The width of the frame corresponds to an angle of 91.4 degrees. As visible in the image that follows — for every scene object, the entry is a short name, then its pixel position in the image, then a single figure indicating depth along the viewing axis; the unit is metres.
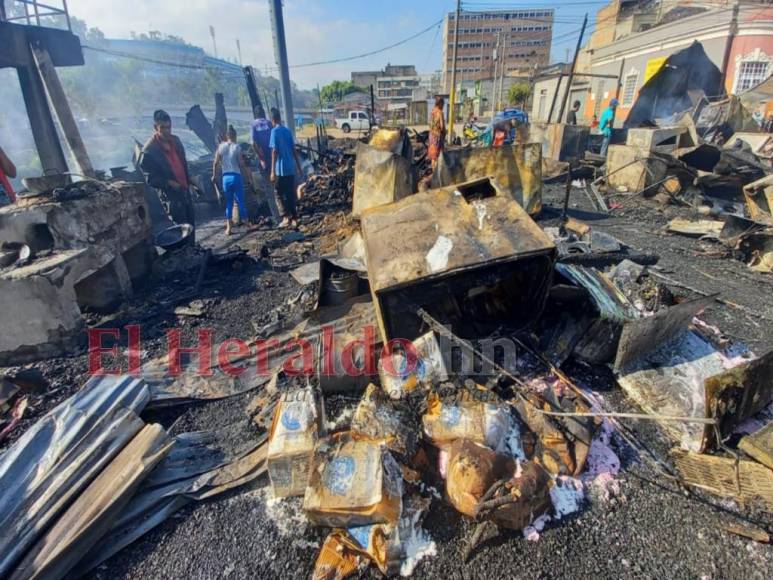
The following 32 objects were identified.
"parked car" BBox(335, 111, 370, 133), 27.02
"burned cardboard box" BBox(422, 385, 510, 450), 2.26
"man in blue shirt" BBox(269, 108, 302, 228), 6.71
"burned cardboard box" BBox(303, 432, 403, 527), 1.89
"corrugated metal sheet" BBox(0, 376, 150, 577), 1.90
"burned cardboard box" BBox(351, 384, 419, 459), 2.24
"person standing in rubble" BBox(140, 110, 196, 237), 5.97
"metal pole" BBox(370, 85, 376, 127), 13.14
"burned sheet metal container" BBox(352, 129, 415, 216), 6.08
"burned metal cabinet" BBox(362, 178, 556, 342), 2.61
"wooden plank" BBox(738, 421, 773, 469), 2.12
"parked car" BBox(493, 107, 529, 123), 13.83
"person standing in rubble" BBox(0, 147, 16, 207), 5.34
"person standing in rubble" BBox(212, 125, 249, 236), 6.64
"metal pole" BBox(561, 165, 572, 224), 5.69
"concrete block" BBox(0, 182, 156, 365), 3.44
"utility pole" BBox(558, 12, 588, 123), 10.52
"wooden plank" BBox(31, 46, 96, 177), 7.88
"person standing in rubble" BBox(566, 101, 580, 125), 13.68
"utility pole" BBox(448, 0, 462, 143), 14.62
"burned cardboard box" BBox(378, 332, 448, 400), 2.69
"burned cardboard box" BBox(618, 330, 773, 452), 2.27
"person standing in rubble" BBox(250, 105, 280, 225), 7.57
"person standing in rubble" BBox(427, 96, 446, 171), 8.20
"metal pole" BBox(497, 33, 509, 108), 27.43
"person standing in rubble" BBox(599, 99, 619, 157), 11.42
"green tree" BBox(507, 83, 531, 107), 29.73
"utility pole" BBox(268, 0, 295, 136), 10.34
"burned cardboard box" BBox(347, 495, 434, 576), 1.84
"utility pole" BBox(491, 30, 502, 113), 26.50
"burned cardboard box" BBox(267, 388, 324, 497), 2.12
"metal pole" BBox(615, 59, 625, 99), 20.59
